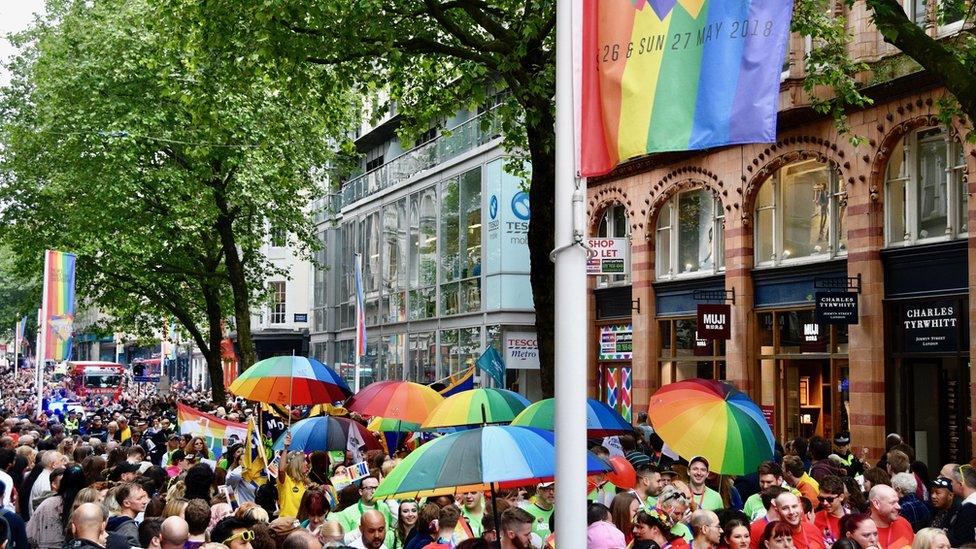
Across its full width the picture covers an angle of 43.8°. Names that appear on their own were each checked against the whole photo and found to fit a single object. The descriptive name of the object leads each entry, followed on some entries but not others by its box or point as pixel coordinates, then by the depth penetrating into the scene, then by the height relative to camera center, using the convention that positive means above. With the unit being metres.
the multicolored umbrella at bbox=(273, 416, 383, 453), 15.40 -0.99
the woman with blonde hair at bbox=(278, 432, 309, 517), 13.30 -1.41
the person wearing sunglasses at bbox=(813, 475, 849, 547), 9.96 -1.27
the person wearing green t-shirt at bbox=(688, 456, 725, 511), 11.23 -1.25
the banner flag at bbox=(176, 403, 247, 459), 18.28 -1.05
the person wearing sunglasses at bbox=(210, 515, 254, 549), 8.46 -1.24
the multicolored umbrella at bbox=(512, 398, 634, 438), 12.63 -0.67
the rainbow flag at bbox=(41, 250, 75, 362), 24.34 +1.12
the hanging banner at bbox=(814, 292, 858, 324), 20.78 +0.81
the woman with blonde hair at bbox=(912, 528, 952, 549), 7.30 -1.12
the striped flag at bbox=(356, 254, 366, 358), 28.43 +0.82
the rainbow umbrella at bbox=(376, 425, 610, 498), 8.92 -0.80
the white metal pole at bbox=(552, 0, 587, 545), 5.68 +0.18
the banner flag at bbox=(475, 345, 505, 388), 22.53 -0.14
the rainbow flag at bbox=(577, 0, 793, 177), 5.58 +1.33
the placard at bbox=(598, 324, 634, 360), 29.75 +0.35
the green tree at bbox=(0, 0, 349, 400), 34.69 +5.85
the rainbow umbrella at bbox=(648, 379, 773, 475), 10.95 -0.67
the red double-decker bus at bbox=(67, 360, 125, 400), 60.59 -1.03
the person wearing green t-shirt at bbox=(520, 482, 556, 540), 10.23 -1.28
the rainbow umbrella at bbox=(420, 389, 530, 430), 12.62 -0.59
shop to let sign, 20.22 +1.70
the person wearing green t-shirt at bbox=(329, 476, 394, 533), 10.55 -1.36
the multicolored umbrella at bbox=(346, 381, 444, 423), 16.25 -0.60
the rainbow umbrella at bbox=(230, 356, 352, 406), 17.58 -0.37
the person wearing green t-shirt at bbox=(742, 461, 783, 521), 11.50 -1.14
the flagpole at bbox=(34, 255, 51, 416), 24.67 +0.09
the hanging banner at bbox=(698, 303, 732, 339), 24.56 +0.70
